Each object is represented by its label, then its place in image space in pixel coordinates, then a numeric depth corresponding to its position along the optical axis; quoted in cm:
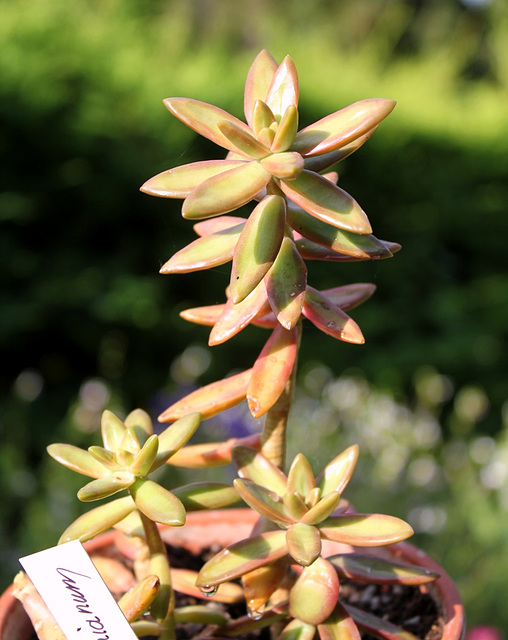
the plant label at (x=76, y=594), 45
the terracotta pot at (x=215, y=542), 52
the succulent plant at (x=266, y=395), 47
